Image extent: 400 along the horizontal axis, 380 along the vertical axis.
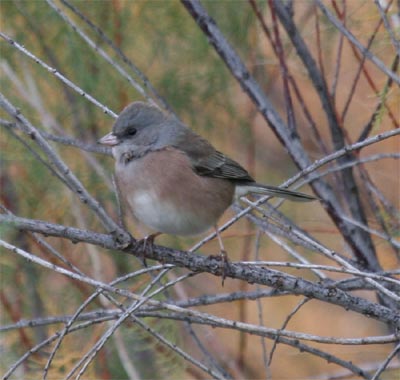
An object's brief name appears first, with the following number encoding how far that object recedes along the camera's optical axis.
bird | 5.53
